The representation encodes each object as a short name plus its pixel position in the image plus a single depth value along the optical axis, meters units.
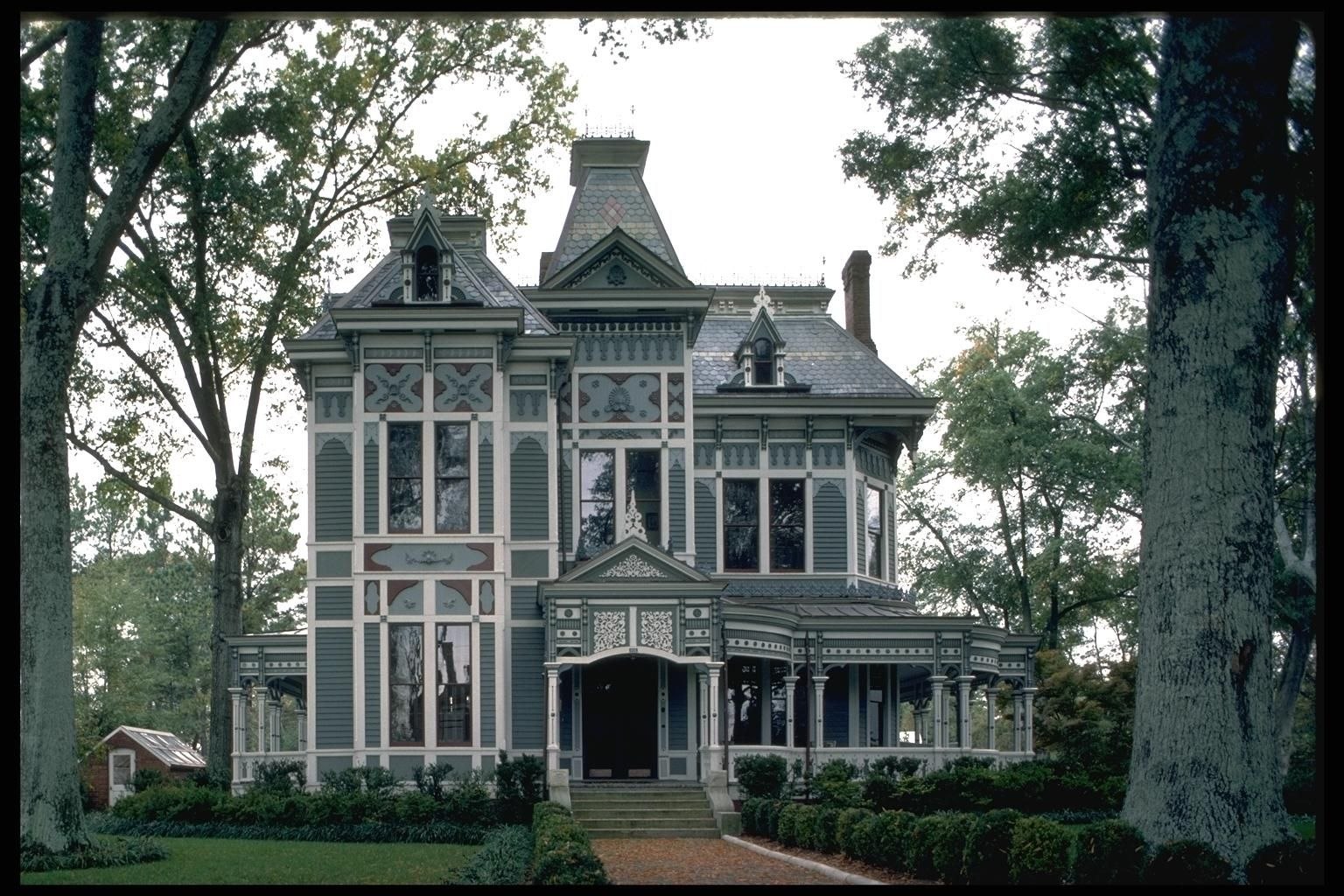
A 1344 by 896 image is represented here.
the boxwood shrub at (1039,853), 13.90
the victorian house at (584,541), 27.88
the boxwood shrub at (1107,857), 13.57
